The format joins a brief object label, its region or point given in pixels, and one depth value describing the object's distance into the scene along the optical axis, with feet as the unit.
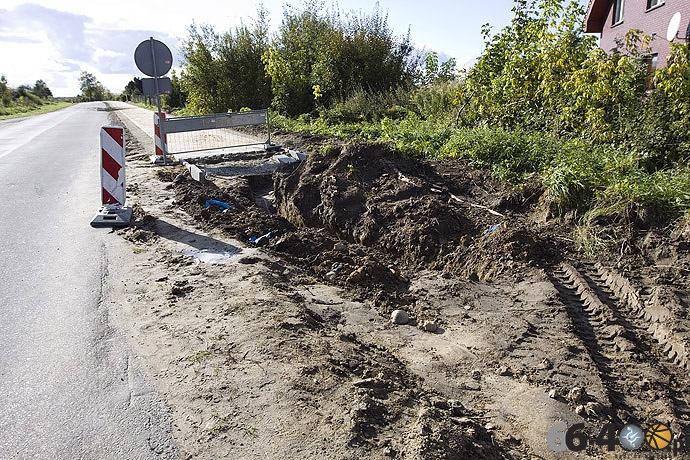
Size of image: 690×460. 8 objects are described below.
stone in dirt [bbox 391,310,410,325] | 15.89
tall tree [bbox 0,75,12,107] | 182.38
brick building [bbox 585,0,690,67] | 64.69
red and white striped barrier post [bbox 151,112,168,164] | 40.88
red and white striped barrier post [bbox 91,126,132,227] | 24.72
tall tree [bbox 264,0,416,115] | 67.92
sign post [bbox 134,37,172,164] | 38.68
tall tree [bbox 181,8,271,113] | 80.18
